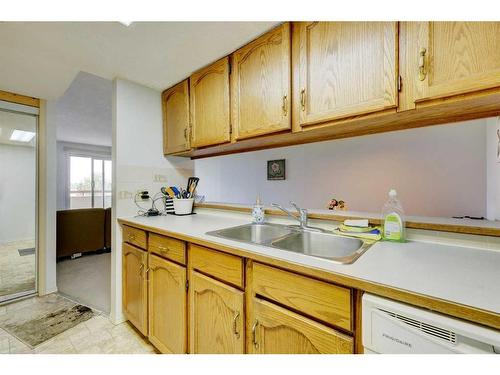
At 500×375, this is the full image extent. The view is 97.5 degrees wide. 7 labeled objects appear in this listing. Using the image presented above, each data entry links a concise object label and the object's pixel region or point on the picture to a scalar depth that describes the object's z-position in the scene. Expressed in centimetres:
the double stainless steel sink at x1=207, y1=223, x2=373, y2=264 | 104
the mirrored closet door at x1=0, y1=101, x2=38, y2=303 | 207
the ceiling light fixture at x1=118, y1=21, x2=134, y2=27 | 111
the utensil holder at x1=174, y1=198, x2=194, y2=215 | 183
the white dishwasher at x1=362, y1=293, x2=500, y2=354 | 47
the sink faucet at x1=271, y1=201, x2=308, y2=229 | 127
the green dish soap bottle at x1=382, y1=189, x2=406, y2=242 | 97
